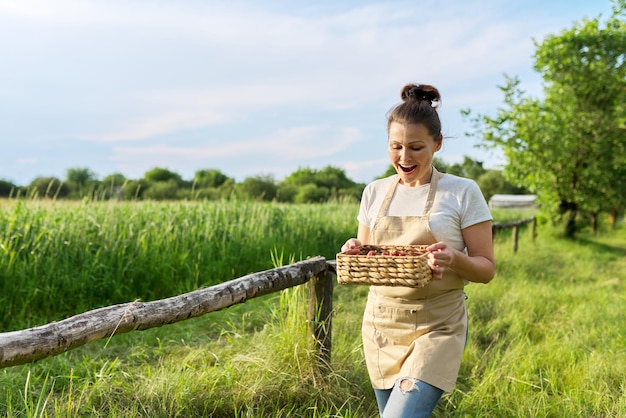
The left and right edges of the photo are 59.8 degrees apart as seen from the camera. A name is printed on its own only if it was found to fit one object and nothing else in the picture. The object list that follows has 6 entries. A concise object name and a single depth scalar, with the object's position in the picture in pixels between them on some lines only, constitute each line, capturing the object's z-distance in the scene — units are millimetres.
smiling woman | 2229
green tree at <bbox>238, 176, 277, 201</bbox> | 24952
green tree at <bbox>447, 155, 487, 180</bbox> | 45169
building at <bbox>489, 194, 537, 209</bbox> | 39328
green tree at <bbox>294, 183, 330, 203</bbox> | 25453
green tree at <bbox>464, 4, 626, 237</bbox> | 15609
